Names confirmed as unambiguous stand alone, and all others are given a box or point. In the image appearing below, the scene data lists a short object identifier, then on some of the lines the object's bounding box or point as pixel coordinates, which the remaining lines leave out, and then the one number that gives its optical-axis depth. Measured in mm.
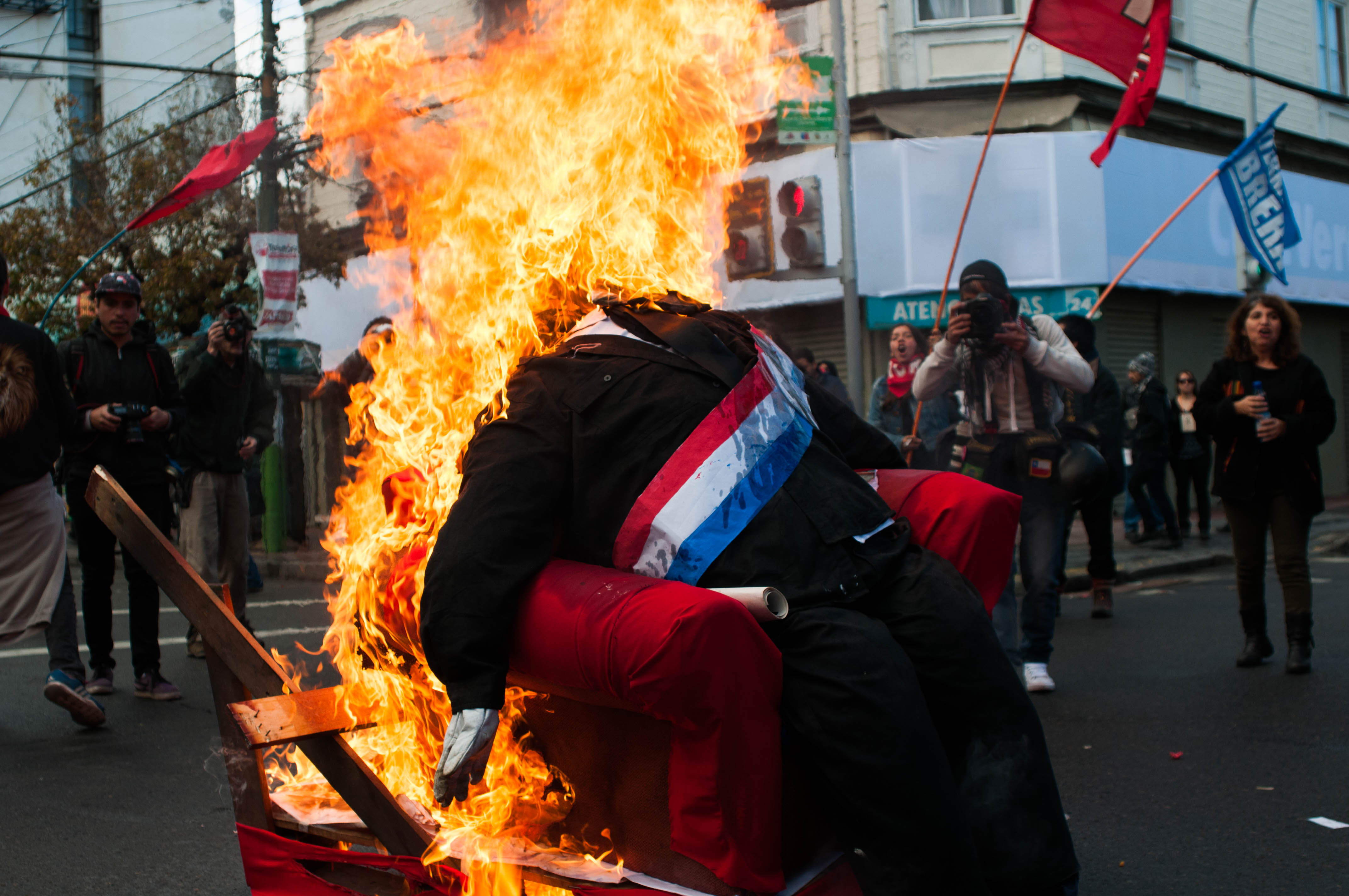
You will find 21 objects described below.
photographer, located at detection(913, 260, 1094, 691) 5535
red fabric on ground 2723
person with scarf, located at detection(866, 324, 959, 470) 8250
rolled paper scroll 2254
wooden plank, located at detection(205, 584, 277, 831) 2807
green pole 13945
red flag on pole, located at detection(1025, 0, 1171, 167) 7820
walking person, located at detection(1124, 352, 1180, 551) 12156
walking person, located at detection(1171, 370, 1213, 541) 12742
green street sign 11195
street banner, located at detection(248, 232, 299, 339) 14719
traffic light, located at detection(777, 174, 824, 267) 15375
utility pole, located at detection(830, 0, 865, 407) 11523
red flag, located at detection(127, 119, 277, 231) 10234
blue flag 12422
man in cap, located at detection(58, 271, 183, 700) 5801
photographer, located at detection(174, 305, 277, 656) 6730
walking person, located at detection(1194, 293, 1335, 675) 6023
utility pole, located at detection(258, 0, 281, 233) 14328
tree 18594
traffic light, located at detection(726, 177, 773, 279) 16047
